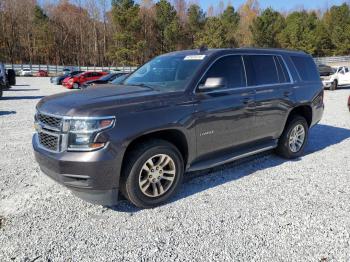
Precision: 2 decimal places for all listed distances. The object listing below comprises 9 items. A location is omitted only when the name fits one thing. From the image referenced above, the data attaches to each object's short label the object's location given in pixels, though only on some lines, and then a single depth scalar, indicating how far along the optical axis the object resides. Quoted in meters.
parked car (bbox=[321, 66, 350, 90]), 20.08
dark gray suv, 3.39
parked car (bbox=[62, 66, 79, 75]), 49.12
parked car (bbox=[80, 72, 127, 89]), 19.63
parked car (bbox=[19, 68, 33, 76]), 46.75
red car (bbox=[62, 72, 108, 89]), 25.23
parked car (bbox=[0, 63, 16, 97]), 15.19
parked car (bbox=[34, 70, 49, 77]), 47.34
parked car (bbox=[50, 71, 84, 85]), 28.91
